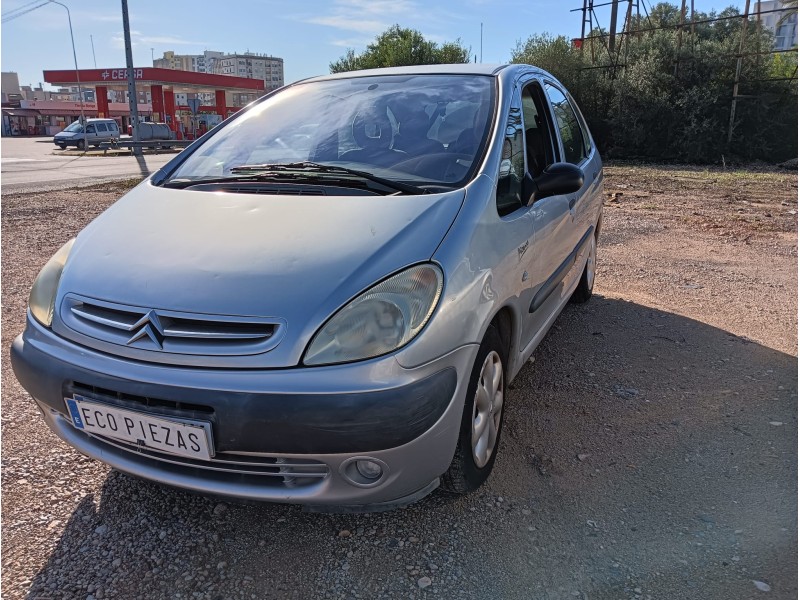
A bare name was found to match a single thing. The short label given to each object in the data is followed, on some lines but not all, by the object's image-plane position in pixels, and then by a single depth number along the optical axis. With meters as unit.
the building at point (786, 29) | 74.36
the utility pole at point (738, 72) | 18.19
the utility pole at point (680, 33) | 19.23
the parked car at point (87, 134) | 30.13
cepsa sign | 38.52
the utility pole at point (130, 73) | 21.54
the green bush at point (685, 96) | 19.16
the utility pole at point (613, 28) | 21.00
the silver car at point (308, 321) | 1.80
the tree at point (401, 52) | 34.75
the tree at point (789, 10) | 19.91
